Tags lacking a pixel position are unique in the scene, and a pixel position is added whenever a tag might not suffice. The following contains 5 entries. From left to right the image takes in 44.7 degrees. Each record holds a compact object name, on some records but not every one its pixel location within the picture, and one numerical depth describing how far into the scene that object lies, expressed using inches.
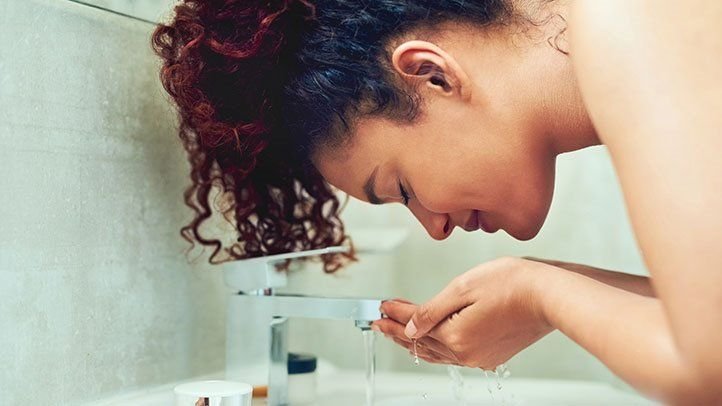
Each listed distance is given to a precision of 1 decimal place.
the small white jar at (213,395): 36.5
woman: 26.6
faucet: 42.8
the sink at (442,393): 47.7
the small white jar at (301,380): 46.8
